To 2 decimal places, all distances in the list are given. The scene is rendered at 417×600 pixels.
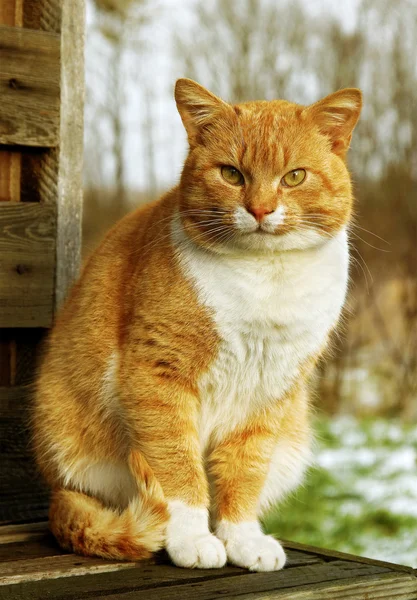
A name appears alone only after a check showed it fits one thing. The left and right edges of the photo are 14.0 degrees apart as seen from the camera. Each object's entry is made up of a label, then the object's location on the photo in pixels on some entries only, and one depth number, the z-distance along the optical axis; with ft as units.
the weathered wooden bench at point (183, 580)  3.70
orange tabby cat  3.93
